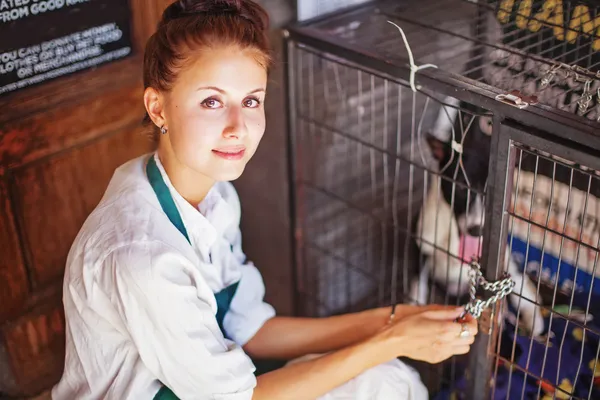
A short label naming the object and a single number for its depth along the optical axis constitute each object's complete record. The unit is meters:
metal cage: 1.42
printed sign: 1.41
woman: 1.28
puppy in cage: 1.81
